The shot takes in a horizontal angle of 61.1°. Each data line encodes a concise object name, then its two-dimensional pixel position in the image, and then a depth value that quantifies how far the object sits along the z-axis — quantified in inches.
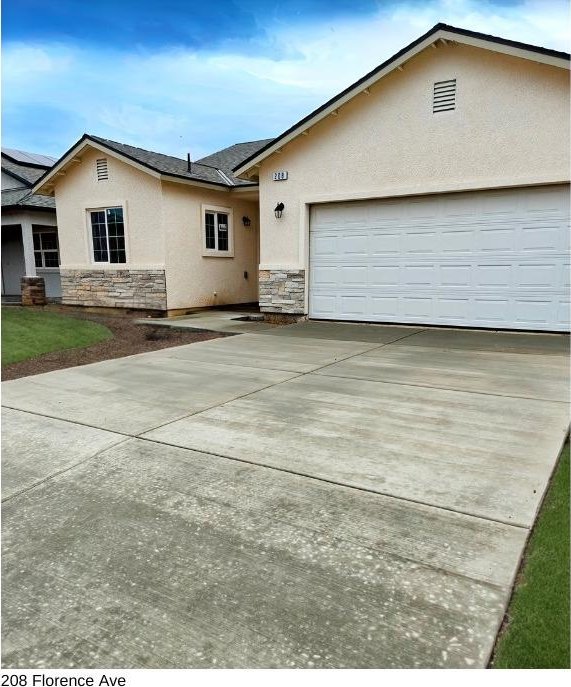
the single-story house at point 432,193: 329.1
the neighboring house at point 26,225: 633.6
